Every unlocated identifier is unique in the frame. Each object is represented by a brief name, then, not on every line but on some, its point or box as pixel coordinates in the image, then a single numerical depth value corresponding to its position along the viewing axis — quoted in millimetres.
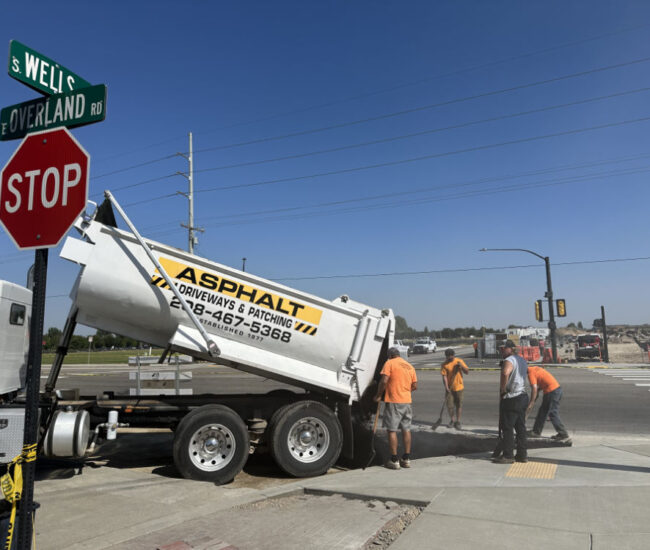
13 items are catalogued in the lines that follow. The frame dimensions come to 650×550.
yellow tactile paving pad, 6230
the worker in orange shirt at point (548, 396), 8695
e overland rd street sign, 3377
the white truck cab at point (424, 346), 52031
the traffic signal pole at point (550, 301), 30547
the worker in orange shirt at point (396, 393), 7336
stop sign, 3051
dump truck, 6602
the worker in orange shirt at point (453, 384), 10406
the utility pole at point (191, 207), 38938
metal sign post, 2967
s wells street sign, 3361
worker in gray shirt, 7008
